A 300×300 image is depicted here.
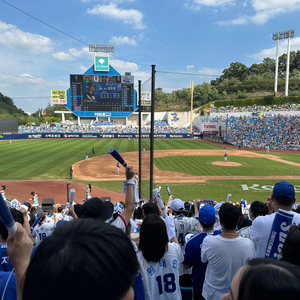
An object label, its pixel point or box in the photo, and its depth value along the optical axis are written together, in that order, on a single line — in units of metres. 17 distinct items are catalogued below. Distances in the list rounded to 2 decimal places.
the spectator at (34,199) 14.26
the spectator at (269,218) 3.42
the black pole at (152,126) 10.61
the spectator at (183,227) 4.84
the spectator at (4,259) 3.16
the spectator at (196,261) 3.44
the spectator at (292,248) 2.19
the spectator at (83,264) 0.99
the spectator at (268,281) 1.11
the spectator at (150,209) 4.86
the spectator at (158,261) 2.71
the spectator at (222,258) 3.06
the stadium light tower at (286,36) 56.78
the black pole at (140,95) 12.67
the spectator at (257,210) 4.97
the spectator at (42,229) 5.42
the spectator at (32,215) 7.85
